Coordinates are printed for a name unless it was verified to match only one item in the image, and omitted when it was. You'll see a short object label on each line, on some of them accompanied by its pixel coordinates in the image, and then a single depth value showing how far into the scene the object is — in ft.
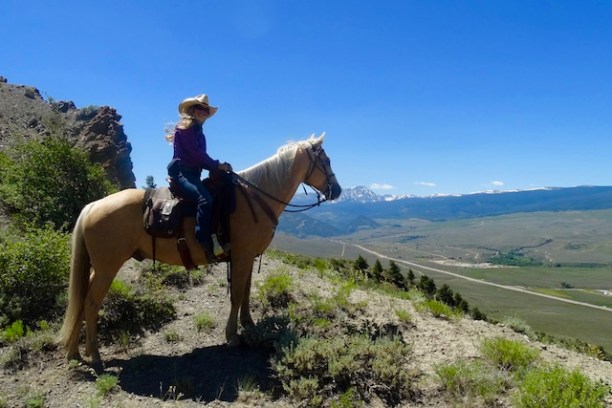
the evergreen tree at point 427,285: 62.49
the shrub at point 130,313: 22.07
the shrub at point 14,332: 19.63
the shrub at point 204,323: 21.88
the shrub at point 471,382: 15.08
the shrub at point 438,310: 25.09
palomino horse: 18.83
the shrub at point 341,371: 16.01
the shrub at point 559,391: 13.32
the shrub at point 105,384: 16.43
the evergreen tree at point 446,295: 57.91
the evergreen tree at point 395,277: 59.03
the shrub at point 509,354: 17.31
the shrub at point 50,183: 40.34
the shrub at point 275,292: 24.44
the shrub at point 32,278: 22.38
